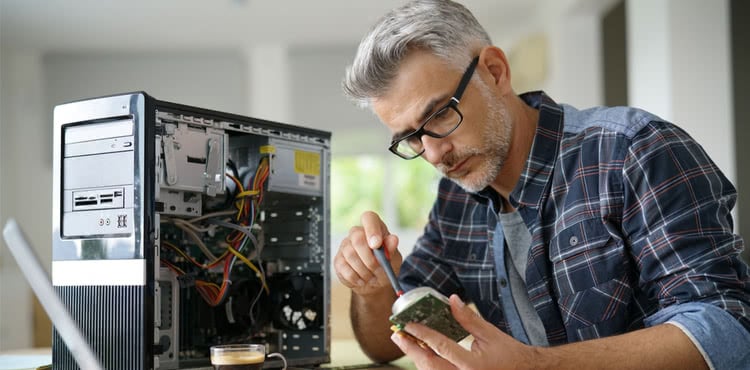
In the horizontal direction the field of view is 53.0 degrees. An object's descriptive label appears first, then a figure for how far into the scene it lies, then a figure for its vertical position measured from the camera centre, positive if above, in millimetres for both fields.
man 1078 +0
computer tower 1172 -7
